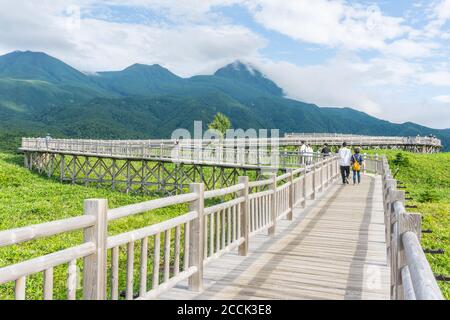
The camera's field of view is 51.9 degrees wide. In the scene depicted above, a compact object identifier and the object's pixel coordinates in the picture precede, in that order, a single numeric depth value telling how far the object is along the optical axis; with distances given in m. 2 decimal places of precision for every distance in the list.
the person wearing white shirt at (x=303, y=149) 28.69
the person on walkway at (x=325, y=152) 29.06
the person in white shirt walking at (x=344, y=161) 21.87
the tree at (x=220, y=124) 88.69
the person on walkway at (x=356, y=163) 23.55
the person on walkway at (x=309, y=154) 28.88
